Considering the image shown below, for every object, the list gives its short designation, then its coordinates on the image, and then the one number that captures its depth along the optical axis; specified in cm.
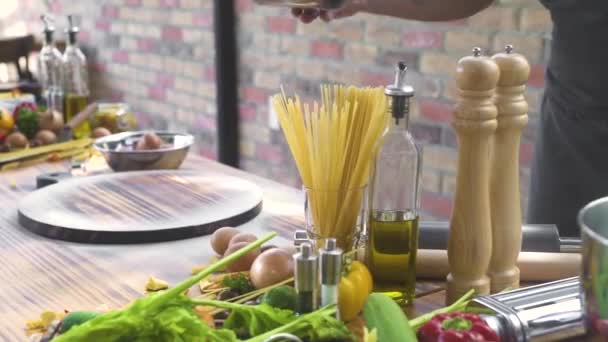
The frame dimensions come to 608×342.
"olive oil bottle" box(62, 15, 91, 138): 277
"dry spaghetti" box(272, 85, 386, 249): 160
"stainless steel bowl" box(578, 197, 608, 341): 129
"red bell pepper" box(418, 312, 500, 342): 138
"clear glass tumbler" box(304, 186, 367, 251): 163
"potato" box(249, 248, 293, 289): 160
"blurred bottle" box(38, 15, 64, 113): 277
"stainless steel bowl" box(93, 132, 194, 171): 228
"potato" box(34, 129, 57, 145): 252
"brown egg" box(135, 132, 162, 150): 232
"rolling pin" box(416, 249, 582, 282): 165
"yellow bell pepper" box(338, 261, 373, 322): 153
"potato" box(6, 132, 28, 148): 248
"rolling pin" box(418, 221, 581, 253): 169
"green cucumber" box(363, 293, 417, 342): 140
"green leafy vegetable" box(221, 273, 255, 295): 161
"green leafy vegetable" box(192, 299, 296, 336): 142
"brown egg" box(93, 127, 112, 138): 258
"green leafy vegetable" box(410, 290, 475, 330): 146
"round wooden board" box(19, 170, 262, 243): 190
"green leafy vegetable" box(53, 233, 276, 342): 137
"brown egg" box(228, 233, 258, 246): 170
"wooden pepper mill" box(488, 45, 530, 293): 155
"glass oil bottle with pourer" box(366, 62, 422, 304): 159
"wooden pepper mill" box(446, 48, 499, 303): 152
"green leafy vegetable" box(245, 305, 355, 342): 139
